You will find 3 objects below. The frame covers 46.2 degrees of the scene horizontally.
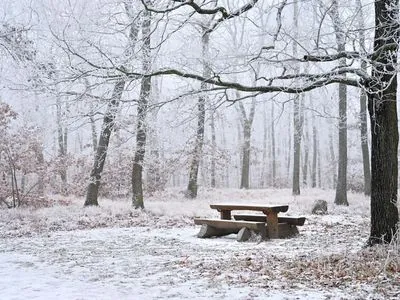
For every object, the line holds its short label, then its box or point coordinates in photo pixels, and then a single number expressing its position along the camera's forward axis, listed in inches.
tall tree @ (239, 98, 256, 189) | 1151.0
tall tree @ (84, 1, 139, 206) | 649.6
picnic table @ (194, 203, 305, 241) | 392.5
